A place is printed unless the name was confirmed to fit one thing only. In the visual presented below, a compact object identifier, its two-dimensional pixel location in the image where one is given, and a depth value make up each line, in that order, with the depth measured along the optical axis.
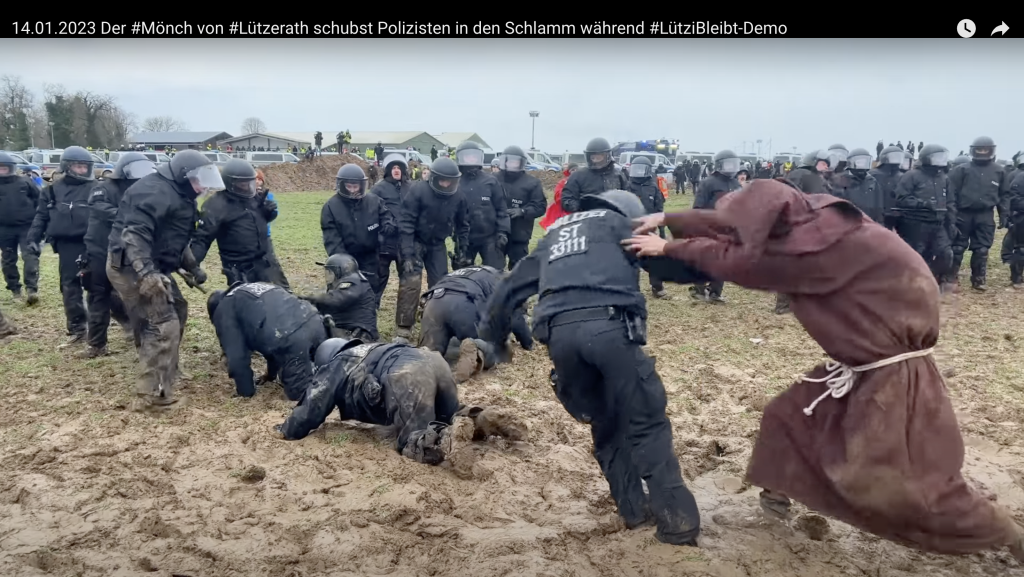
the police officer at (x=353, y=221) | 8.26
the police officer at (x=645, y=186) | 10.30
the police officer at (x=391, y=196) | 8.66
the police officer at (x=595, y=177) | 9.52
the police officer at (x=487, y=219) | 9.43
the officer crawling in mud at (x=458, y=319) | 6.59
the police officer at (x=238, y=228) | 7.24
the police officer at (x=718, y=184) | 9.77
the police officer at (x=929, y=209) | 10.02
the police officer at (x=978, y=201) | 10.67
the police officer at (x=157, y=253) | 5.77
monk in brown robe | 2.90
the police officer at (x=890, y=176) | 10.41
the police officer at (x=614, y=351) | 3.45
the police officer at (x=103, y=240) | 7.03
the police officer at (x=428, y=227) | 8.34
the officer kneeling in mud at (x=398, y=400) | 4.67
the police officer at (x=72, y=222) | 7.93
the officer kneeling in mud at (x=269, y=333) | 5.88
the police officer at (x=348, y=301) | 7.05
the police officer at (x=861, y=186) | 9.83
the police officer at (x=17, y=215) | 9.49
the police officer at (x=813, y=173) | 8.98
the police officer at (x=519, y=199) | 10.18
